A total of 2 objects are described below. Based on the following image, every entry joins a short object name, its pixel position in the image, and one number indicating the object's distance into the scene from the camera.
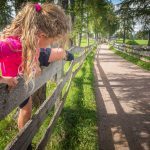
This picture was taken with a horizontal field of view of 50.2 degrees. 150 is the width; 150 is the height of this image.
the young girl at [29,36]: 1.45
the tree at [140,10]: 17.05
